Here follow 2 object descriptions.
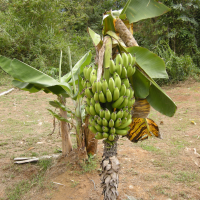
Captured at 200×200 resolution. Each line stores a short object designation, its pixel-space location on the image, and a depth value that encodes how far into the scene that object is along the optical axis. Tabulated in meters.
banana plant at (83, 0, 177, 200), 1.49
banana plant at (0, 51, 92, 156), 2.00
